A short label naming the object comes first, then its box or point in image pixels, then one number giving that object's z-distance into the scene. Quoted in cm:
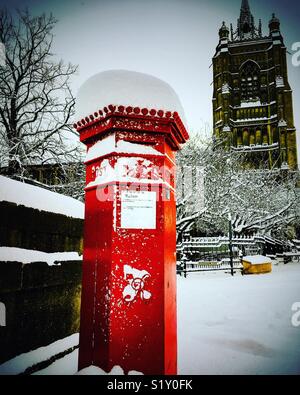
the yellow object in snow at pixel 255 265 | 1055
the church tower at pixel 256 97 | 3528
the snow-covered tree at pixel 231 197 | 1466
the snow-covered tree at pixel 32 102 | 902
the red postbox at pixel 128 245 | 175
